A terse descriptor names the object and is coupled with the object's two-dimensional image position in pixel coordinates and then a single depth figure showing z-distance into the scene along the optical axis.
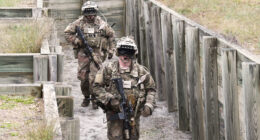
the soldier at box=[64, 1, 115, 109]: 22.17
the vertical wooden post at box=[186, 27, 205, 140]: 17.88
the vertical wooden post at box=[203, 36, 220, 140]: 16.17
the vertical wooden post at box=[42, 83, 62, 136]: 11.28
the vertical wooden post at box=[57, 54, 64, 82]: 17.00
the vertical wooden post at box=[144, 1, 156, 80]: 25.45
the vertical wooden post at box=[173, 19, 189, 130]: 19.72
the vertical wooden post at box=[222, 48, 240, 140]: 14.35
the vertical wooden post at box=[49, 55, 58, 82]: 16.76
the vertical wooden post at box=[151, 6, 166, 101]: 23.58
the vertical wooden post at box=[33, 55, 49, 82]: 16.66
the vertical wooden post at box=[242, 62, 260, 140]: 12.72
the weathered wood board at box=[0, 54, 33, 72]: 16.72
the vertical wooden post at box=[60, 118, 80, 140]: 11.87
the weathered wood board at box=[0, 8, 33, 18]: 24.76
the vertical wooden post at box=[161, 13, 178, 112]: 21.73
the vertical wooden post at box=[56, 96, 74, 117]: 12.78
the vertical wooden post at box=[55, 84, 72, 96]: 13.80
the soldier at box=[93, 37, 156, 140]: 14.93
